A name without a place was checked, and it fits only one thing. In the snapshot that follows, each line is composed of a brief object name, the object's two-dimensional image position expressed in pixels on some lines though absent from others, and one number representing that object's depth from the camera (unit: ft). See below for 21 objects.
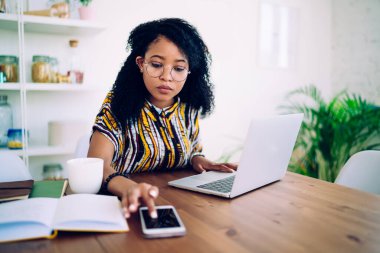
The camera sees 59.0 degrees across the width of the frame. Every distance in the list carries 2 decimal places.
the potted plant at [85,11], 7.04
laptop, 3.04
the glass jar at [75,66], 7.14
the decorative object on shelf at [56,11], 6.77
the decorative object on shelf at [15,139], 6.61
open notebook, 2.23
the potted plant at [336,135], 9.03
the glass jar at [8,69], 6.57
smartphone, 2.28
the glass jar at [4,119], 6.78
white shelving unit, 6.44
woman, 4.19
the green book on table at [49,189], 3.05
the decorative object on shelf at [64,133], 7.07
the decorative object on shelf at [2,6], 6.41
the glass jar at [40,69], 6.90
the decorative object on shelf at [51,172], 7.21
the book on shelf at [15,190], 2.89
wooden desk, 2.17
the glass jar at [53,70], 7.05
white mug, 3.05
